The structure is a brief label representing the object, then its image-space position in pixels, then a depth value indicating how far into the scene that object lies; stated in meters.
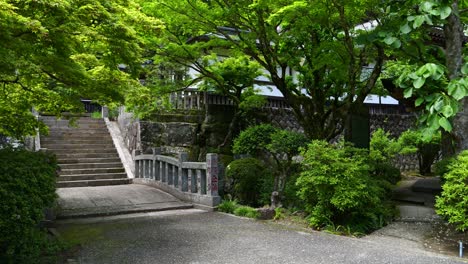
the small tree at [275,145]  9.31
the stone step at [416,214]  8.69
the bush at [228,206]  9.71
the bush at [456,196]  6.38
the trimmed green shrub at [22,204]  5.07
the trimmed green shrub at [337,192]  7.74
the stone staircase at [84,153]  13.78
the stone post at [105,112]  19.11
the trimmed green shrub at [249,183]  10.61
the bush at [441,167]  8.23
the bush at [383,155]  12.47
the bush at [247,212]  9.07
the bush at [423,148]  14.50
